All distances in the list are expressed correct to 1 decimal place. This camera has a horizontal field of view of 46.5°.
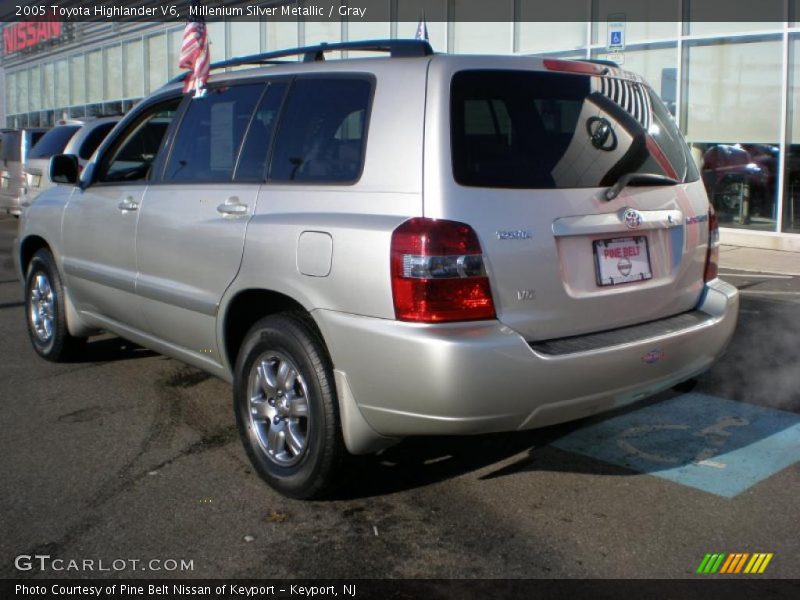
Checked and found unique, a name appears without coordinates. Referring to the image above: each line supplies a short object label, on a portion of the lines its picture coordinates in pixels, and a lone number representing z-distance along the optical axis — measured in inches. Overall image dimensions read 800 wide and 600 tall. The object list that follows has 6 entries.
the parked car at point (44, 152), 503.8
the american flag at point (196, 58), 197.5
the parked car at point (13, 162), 610.5
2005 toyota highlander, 138.0
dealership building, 510.0
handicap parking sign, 567.5
